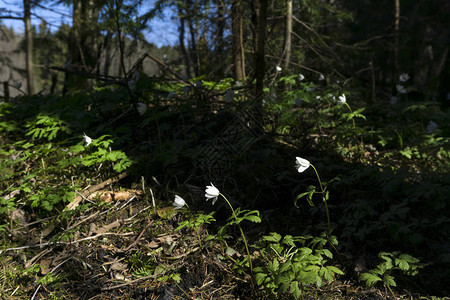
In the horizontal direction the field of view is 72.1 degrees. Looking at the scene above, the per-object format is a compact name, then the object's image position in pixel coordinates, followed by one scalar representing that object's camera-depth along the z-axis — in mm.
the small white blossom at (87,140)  3166
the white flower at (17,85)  4674
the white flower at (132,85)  4137
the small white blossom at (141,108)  3438
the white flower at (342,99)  3694
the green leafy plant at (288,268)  1787
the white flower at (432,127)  3676
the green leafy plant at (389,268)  1981
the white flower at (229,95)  3631
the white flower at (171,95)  3893
